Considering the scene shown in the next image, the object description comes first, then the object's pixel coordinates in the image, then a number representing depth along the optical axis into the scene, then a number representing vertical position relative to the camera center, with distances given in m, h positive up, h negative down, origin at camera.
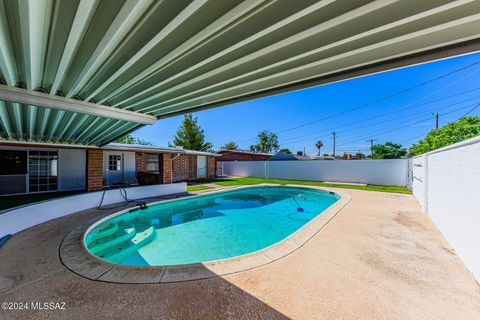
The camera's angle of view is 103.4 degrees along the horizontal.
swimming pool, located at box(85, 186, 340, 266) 4.95 -2.50
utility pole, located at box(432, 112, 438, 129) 21.44 +4.61
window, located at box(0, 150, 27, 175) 8.44 -0.23
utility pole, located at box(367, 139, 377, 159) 38.55 +2.54
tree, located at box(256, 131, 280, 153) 45.97 +4.10
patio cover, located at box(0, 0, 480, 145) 1.55 +1.19
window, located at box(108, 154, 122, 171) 12.06 -0.29
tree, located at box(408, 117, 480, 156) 15.14 +2.35
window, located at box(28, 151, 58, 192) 9.26 -0.66
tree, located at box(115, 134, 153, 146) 31.16 +3.15
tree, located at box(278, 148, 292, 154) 50.67 +2.28
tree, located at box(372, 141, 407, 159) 34.61 +1.66
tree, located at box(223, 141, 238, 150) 49.88 +3.37
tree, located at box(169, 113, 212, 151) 26.41 +3.37
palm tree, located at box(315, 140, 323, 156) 55.72 +4.30
